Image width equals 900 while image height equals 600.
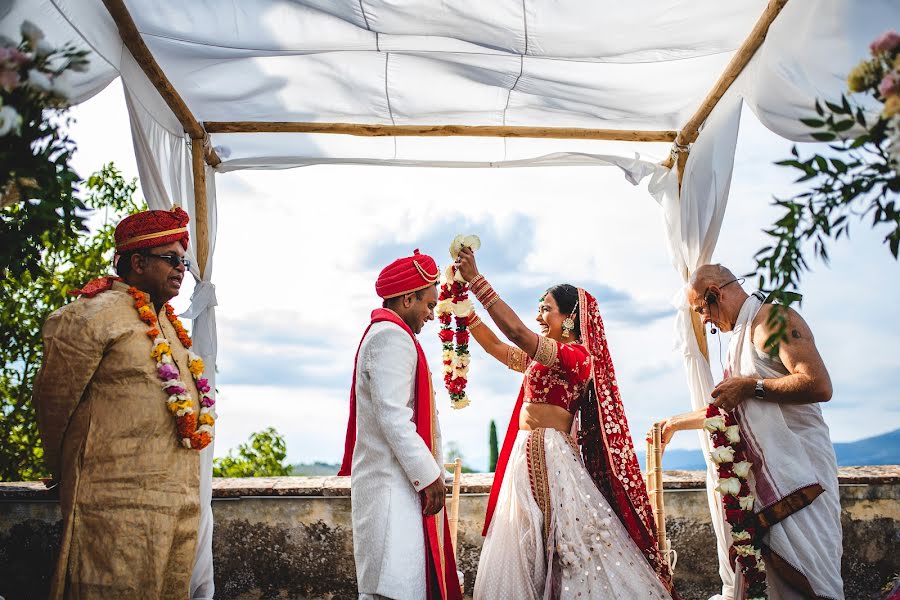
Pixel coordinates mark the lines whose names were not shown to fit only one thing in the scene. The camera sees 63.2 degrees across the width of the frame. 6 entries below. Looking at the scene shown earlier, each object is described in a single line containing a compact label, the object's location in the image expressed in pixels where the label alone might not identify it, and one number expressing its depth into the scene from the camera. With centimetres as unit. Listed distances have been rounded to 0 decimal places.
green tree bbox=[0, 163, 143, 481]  726
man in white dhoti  368
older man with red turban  288
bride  386
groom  322
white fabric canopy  396
